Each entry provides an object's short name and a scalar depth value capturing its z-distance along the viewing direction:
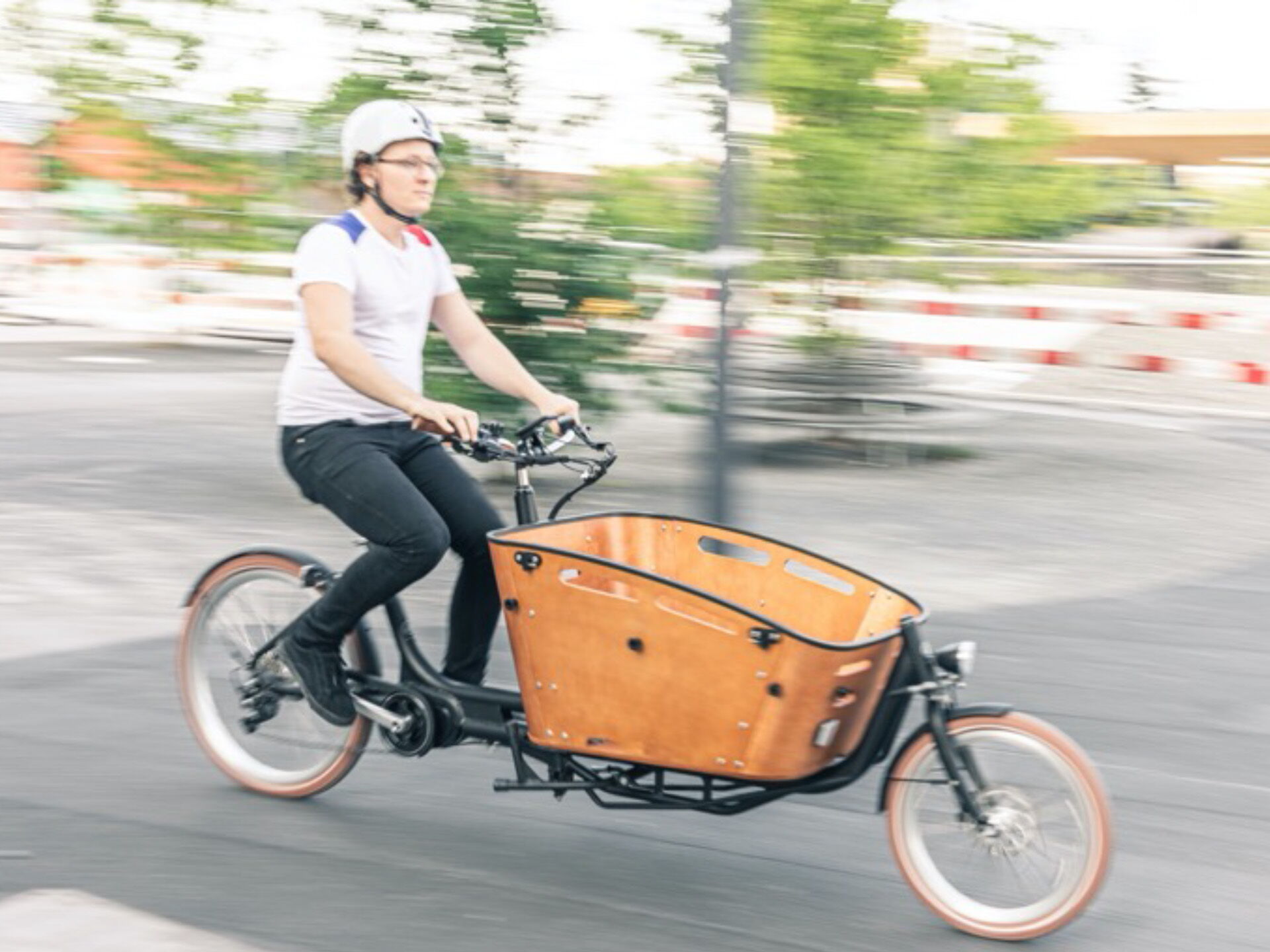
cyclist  4.60
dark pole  5.44
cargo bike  4.08
